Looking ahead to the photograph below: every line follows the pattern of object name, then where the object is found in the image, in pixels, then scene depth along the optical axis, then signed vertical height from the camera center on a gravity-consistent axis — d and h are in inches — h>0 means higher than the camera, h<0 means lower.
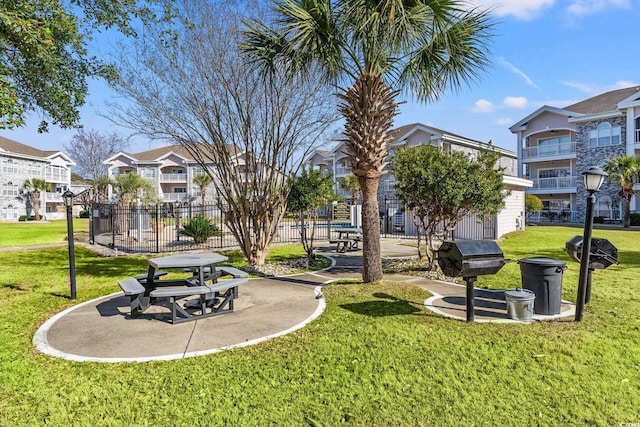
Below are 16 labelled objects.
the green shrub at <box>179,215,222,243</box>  674.2 -30.3
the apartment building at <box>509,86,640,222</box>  1171.3 +226.0
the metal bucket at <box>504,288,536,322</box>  226.1 -58.9
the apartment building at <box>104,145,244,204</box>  1941.1 +243.3
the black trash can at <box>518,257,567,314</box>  237.8 -49.3
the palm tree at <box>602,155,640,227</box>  1007.0 +99.2
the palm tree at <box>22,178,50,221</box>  1656.0 +123.5
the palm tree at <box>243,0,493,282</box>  278.2 +136.1
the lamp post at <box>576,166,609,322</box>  214.1 -11.0
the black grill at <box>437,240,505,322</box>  215.6 -29.6
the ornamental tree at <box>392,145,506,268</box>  359.9 +27.7
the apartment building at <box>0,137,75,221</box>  1641.2 +198.6
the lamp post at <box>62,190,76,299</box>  287.4 -32.8
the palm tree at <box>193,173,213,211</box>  1673.2 +154.3
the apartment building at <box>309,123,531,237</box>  782.5 +199.5
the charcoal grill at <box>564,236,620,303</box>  250.8 -29.9
